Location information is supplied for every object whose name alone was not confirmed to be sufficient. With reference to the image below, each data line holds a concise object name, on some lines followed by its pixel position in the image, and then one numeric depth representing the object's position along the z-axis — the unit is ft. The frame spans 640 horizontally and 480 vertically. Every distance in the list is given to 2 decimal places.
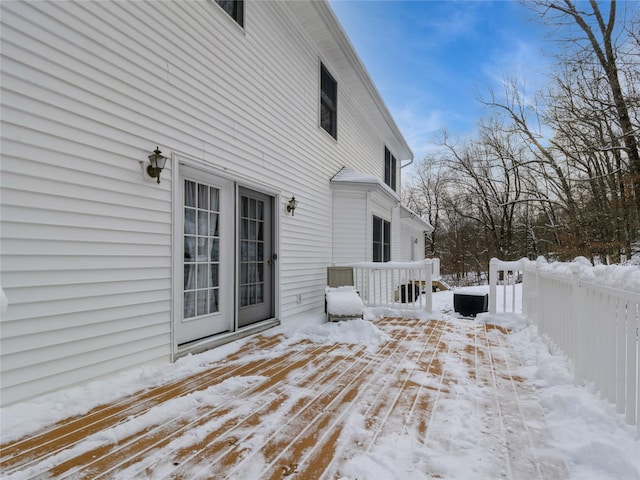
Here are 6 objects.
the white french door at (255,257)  14.58
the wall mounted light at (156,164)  10.02
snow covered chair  16.71
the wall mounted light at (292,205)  17.65
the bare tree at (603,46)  28.84
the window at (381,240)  27.84
